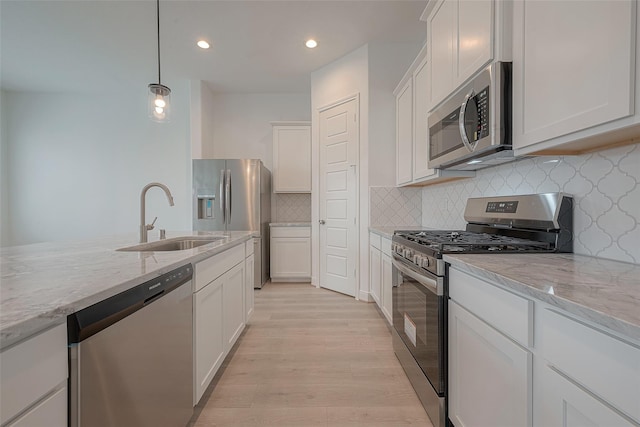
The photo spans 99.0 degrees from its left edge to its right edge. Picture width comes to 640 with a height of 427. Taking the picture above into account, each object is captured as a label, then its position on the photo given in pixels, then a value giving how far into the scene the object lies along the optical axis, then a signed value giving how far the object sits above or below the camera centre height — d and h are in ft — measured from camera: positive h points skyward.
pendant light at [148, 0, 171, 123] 6.91 +2.79
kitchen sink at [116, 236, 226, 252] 6.06 -0.76
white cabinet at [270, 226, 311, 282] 13.71 -2.13
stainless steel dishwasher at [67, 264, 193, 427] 2.32 -1.58
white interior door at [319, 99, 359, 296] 11.37 +0.61
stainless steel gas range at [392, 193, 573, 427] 4.12 -0.75
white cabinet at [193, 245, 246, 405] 4.68 -2.07
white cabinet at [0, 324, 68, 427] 1.73 -1.20
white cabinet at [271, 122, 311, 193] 14.20 +2.82
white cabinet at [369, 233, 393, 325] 7.89 -2.00
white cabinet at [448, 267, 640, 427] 1.86 -1.38
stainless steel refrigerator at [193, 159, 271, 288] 12.83 +0.64
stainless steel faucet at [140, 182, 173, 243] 5.87 -0.31
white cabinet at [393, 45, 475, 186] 7.30 +2.64
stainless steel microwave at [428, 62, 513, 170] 4.17 +1.56
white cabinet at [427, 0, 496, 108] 4.41 +3.19
